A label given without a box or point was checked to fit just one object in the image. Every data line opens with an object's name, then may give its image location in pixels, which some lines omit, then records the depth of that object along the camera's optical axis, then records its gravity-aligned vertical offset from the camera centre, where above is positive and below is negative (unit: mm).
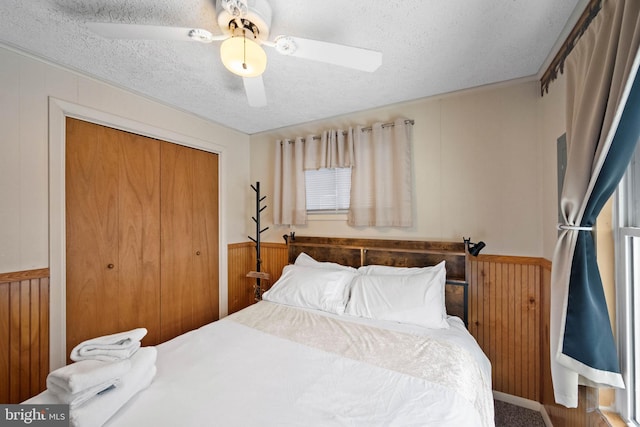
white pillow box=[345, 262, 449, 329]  1743 -615
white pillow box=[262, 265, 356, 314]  2018 -620
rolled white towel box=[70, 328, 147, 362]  1106 -599
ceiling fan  1104 +831
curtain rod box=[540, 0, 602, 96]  1142 +945
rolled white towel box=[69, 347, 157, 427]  892 -697
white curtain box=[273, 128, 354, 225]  2594 +593
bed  976 -764
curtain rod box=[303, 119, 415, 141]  2273 +866
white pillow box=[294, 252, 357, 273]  2316 -465
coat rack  2834 -173
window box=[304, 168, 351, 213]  2641 +298
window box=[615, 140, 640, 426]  979 -303
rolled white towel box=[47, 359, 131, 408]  917 -618
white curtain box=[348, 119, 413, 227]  2275 +371
